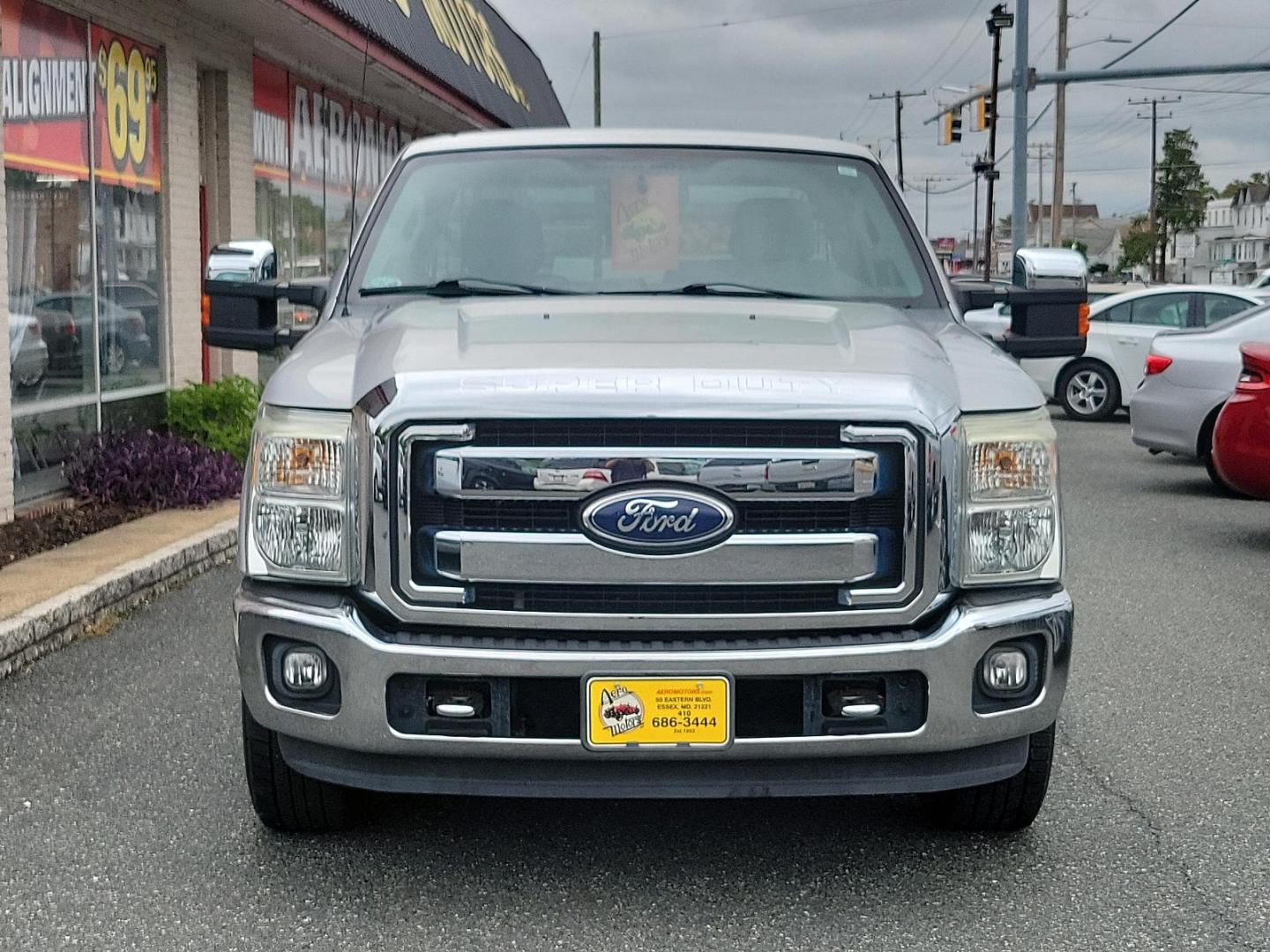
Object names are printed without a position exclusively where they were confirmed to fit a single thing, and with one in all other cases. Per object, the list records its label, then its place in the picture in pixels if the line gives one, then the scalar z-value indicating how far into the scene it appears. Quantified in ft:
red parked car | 30.17
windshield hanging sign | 16.65
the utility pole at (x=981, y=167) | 164.55
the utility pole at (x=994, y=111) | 133.18
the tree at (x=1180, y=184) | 367.04
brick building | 32.71
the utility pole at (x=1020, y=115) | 97.98
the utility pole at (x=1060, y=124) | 158.30
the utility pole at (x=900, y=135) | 278.46
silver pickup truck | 12.07
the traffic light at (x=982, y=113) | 117.19
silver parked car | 39.58
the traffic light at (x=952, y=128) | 121.08
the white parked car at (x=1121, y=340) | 58.39
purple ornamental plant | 32.89
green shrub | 39.34
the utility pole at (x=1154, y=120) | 354.33
